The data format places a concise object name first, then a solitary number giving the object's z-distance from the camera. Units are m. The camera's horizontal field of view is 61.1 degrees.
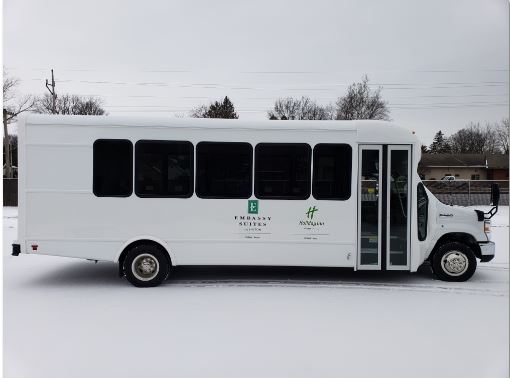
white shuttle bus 6.74
